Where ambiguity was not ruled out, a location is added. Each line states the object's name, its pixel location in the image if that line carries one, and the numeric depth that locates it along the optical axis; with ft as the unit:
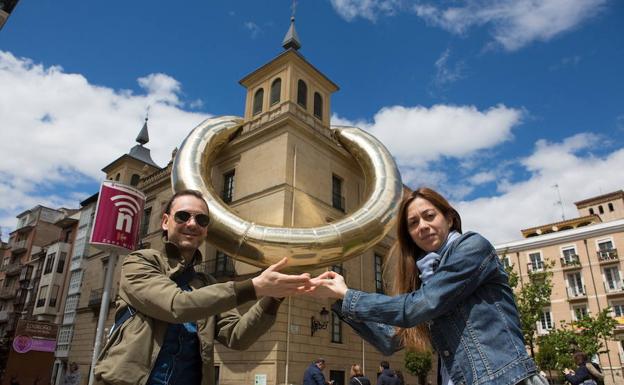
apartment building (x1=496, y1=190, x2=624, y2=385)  103.50
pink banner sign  25.14
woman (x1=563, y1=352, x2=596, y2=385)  22.97
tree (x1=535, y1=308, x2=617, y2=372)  62.44
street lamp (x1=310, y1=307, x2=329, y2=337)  52.24
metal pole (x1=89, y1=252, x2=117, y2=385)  21.91
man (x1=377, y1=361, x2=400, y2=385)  31.58
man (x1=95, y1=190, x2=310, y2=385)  5.55
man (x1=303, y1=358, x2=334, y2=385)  30.37
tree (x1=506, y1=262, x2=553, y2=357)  64.80
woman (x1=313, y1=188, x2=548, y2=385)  5.32
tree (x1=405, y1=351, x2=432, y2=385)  64.59
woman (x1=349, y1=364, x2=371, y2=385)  31.35
